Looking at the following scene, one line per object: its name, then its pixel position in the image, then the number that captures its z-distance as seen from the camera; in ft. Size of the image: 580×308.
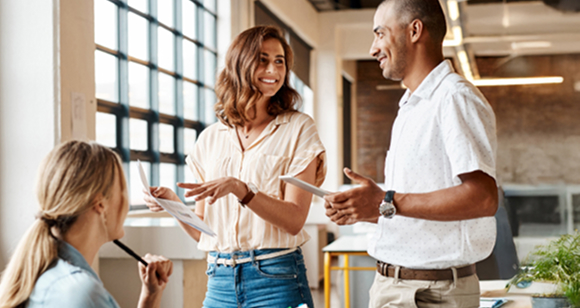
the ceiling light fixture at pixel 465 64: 28.13
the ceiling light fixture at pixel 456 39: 25.76
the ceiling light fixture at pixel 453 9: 21.11
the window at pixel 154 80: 13.43
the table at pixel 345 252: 12.28
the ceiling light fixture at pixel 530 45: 27.12
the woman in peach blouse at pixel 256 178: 5.33
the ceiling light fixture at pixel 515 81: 27.12
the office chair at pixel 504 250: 10.57
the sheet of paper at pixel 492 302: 6.48
